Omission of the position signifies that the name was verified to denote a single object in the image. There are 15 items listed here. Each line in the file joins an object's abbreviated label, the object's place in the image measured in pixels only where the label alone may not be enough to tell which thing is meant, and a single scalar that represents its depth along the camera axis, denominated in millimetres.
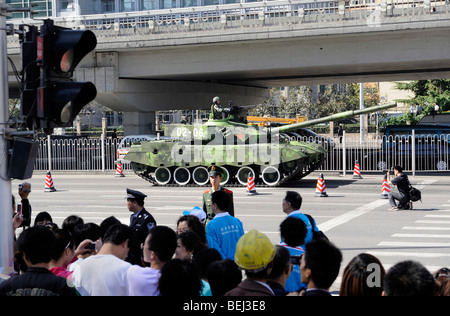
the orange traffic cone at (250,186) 22391
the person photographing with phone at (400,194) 17844
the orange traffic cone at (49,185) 24391
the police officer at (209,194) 10352
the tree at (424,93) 50719
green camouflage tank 24422
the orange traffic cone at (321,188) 21375
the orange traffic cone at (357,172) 27534
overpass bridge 28875
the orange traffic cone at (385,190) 20922
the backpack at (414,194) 18047
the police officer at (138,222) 8070
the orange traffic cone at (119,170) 30781
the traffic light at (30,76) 6387
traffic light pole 6219
